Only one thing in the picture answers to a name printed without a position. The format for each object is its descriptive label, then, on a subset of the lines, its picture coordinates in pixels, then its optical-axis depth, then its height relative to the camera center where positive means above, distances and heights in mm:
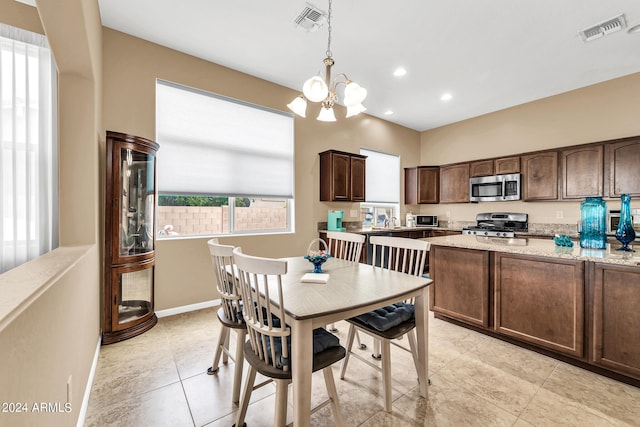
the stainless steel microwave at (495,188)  4676 +424
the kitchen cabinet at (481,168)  5000 +823
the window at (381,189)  5496 +470
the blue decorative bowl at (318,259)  1968 -352
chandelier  1914 +857
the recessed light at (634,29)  2792 +1922
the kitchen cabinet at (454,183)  5379 +579
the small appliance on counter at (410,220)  5953 -201
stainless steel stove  4754 -248
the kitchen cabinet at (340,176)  4328 +581
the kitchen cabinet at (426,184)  5844 +591
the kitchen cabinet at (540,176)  4270 +575
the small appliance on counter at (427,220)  5973 -200
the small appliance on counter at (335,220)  4434 -148
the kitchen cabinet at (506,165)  4676 +818
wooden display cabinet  2457 -248
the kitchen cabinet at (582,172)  3840 +585
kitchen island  1955 -749
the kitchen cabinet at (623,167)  3553 +597
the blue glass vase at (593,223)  2303 -106
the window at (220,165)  3195 +616
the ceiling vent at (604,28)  2687 +1901
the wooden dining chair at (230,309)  1673 -648
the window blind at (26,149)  1834 +446
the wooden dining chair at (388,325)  1666 -746
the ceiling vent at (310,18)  2521 +1896
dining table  1204 -475
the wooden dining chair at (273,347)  1240 -701
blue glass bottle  2184 -116
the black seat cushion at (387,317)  1712 -707
